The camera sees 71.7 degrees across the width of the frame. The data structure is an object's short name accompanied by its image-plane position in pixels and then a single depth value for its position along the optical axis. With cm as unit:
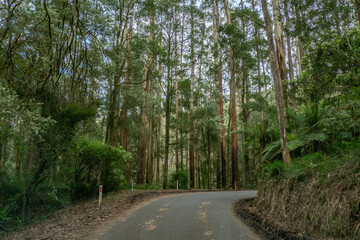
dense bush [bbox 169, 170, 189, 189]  2209
